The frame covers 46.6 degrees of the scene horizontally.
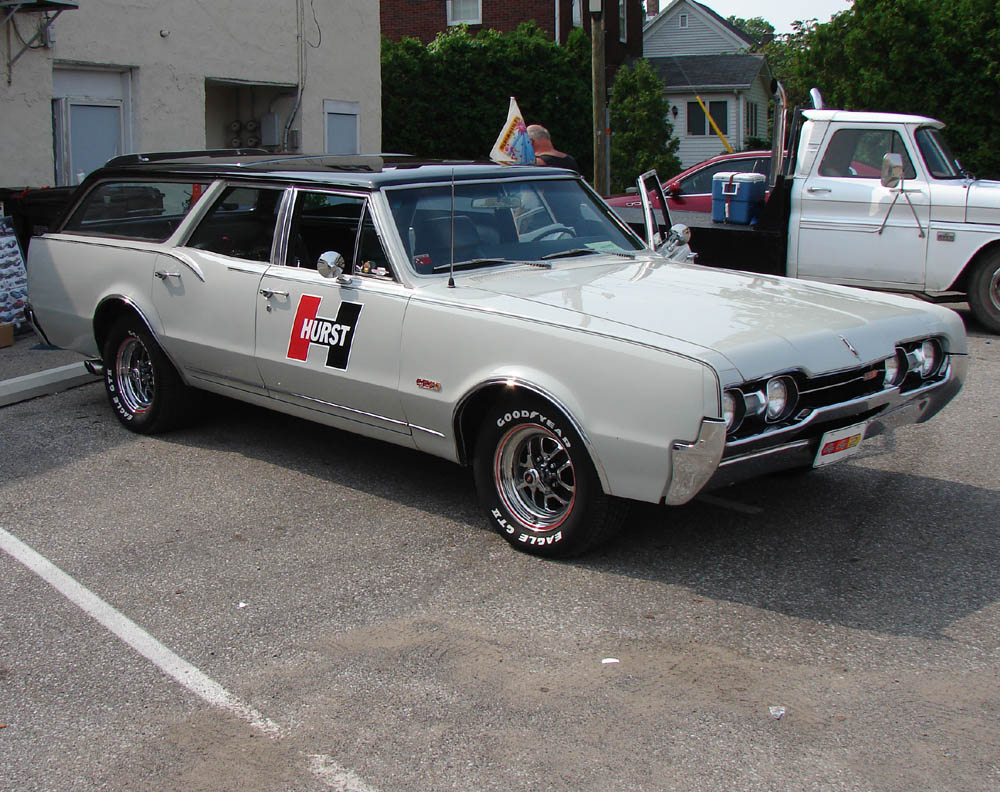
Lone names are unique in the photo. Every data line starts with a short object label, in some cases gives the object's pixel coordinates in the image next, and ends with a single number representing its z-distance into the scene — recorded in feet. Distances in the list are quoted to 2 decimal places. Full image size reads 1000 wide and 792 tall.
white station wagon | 14.52
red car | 44.73
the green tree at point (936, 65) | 61.82
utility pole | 54.57
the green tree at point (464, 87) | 83.61
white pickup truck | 32.63
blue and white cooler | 34.88
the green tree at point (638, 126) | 100.01
